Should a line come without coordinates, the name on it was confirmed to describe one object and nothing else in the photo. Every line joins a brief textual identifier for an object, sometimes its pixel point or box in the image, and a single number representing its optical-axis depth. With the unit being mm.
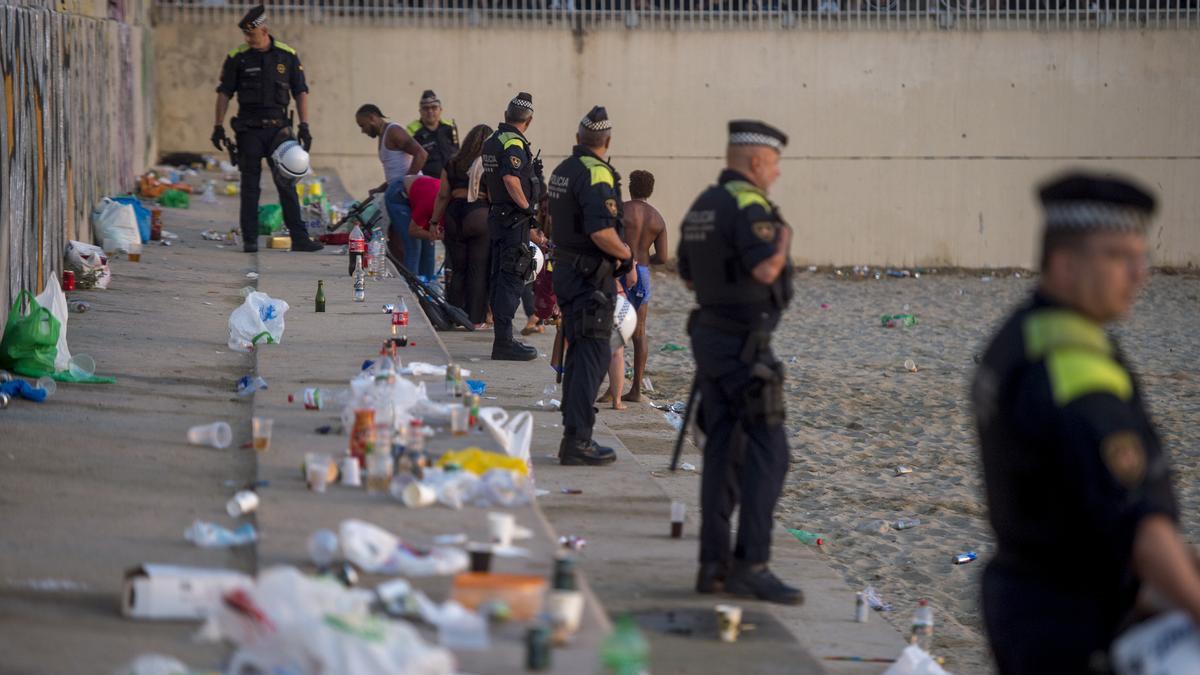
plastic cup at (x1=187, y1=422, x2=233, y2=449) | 14641
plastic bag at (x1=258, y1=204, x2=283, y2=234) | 31203
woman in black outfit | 24250
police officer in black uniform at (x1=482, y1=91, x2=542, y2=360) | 21891
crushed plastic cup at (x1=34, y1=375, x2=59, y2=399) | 16422
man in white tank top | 27859
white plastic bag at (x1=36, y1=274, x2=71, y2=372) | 17547
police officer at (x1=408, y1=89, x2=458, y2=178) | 28094
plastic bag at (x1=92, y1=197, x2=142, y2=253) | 28187
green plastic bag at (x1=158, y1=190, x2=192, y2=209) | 35937
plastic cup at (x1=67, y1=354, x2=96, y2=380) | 17406
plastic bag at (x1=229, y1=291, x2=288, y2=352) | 19266
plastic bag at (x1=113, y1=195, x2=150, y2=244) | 29895
